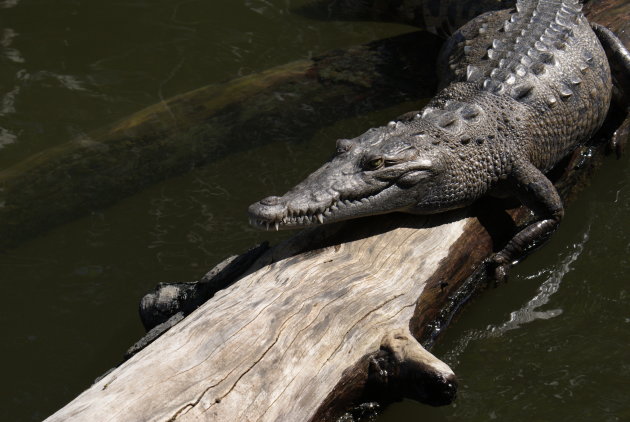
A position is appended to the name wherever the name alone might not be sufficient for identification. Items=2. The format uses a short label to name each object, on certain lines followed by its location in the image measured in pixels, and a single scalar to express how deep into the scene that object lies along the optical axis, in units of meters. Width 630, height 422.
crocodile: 7.95
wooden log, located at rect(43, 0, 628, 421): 5.91
